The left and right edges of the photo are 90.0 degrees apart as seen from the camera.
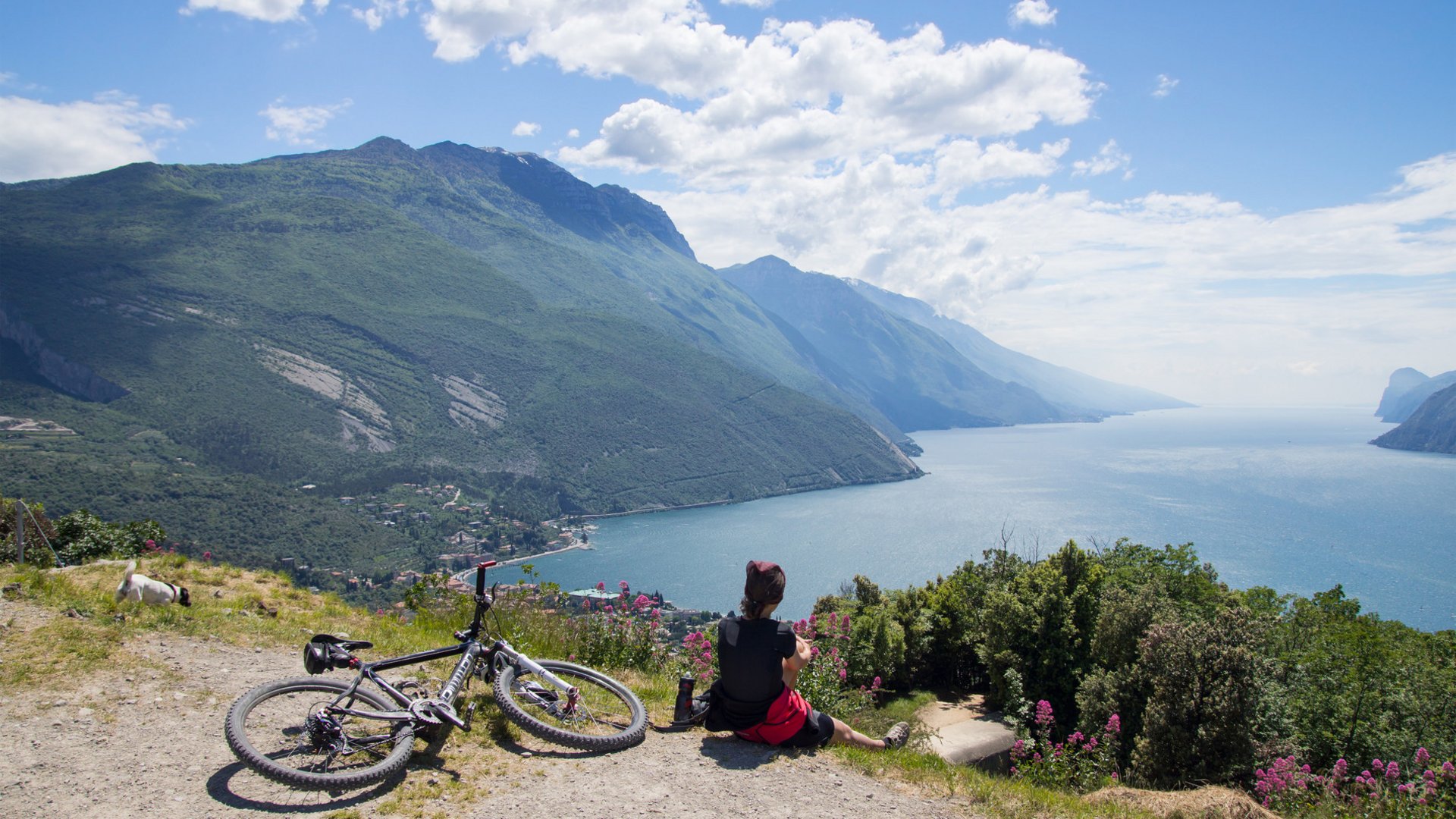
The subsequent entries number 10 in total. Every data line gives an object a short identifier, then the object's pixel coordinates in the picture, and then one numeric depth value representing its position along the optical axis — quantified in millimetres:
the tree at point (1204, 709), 7922
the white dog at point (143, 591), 7270
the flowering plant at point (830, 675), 7406
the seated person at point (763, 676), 5281
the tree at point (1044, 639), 13453
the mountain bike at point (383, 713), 4332
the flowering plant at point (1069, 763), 6500
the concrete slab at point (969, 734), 9945
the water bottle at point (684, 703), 5652
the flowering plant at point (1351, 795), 5895
